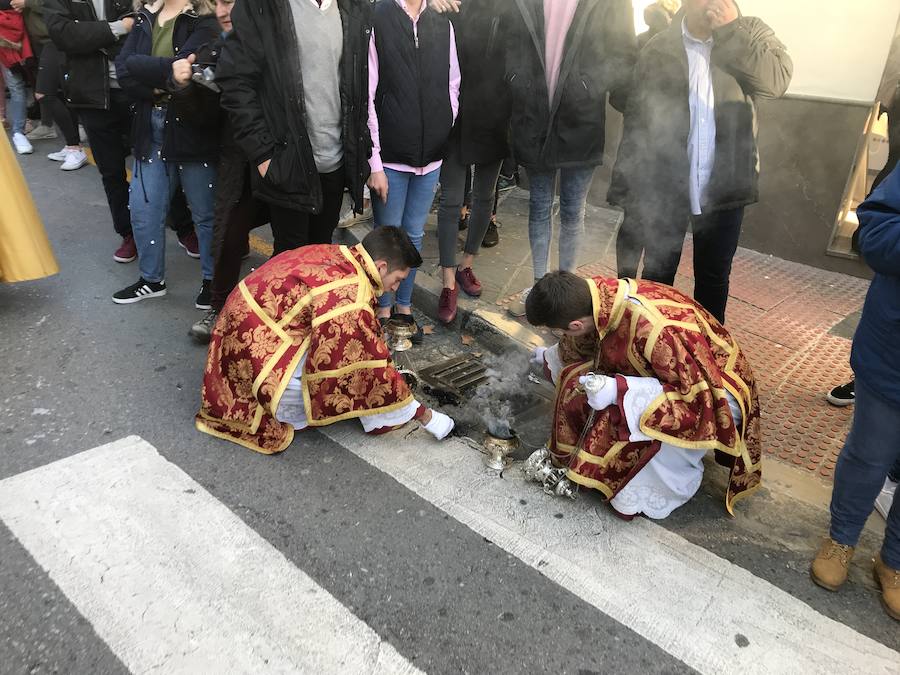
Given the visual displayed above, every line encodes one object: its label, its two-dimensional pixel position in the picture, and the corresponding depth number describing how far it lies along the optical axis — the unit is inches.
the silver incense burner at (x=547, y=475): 110.1
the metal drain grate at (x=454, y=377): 141.3
